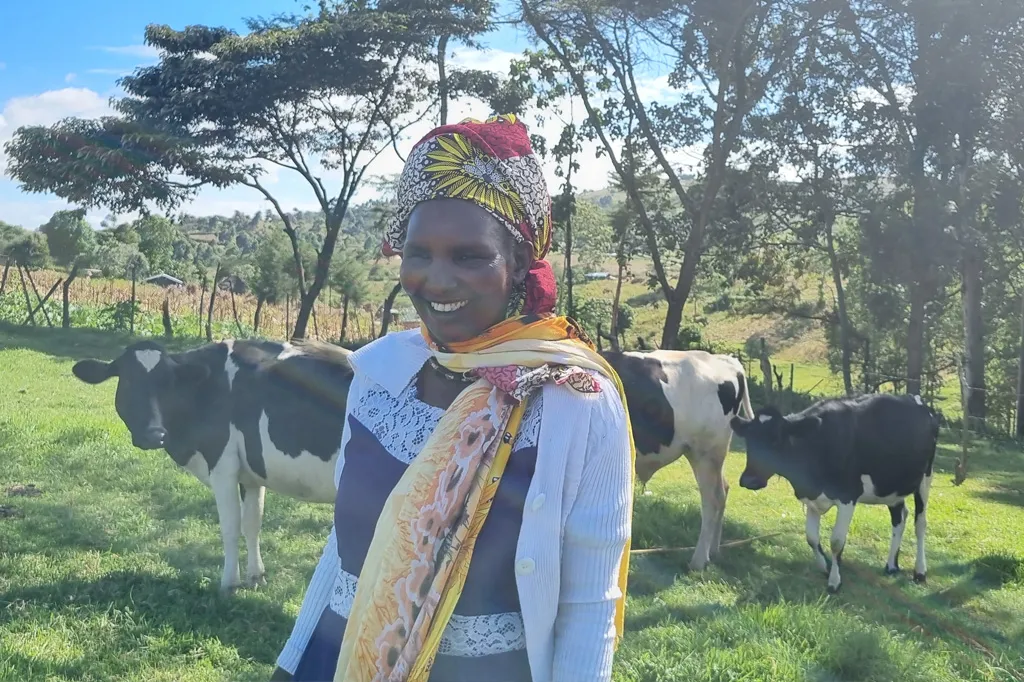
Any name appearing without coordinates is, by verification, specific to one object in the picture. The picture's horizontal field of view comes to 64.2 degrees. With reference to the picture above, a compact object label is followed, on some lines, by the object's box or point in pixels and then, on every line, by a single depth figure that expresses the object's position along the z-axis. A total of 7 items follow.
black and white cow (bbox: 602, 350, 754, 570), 7.47
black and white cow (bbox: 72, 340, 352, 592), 5.10
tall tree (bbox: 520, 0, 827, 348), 13.27
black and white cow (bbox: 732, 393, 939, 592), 6.79
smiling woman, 1.43
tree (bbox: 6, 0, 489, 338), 15.93
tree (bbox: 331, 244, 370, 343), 27.55
